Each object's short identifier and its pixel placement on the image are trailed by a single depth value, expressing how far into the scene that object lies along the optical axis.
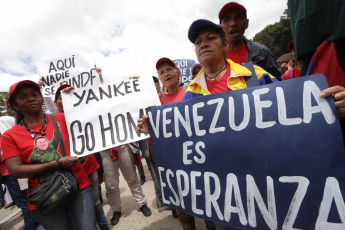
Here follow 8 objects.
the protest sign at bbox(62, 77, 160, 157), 1.95
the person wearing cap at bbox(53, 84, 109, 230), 2.44
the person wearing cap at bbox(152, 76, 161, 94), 4.35
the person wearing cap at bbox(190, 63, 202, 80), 4.05
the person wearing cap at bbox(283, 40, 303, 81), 2.79
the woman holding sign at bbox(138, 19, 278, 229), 1.43
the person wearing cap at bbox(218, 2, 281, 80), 2.23
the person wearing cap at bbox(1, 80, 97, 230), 1.68
